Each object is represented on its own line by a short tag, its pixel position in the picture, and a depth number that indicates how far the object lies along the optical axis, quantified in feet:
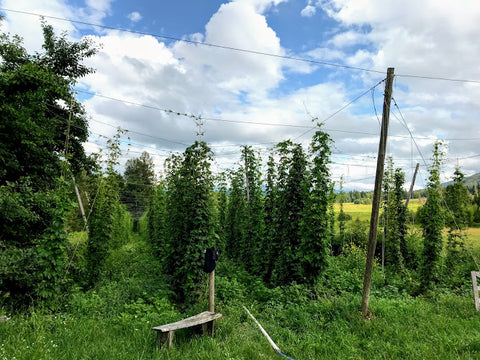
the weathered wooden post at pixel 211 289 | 15.61
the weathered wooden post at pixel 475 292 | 19.93
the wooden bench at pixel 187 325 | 13.10
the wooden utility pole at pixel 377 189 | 18.54
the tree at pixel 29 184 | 17.92
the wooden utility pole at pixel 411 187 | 40.50
